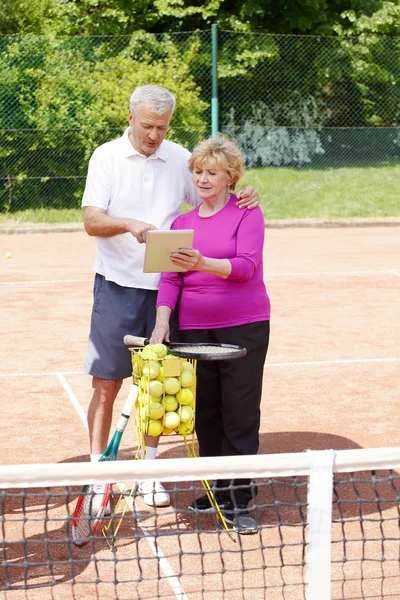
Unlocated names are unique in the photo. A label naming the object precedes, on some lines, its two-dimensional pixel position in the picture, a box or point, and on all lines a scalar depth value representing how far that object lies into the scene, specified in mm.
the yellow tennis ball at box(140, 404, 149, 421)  7604
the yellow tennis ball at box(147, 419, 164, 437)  7656
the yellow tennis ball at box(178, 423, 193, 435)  7760
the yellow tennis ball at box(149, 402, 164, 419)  7597
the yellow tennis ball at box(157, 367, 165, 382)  7619
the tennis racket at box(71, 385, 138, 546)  7879
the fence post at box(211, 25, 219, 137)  32019
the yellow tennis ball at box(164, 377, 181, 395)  7612
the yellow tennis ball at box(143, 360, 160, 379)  7552
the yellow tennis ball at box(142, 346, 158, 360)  7612
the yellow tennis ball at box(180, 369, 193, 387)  7723
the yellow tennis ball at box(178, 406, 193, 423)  7715
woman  8101
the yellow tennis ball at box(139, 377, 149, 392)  7580
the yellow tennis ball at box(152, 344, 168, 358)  7671
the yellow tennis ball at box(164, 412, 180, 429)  7656
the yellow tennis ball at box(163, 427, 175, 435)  7723
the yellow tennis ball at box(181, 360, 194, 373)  7775
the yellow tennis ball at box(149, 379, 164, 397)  7534
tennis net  5516
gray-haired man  8413
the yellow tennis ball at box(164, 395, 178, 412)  7659
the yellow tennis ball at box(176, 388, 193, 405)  7701
